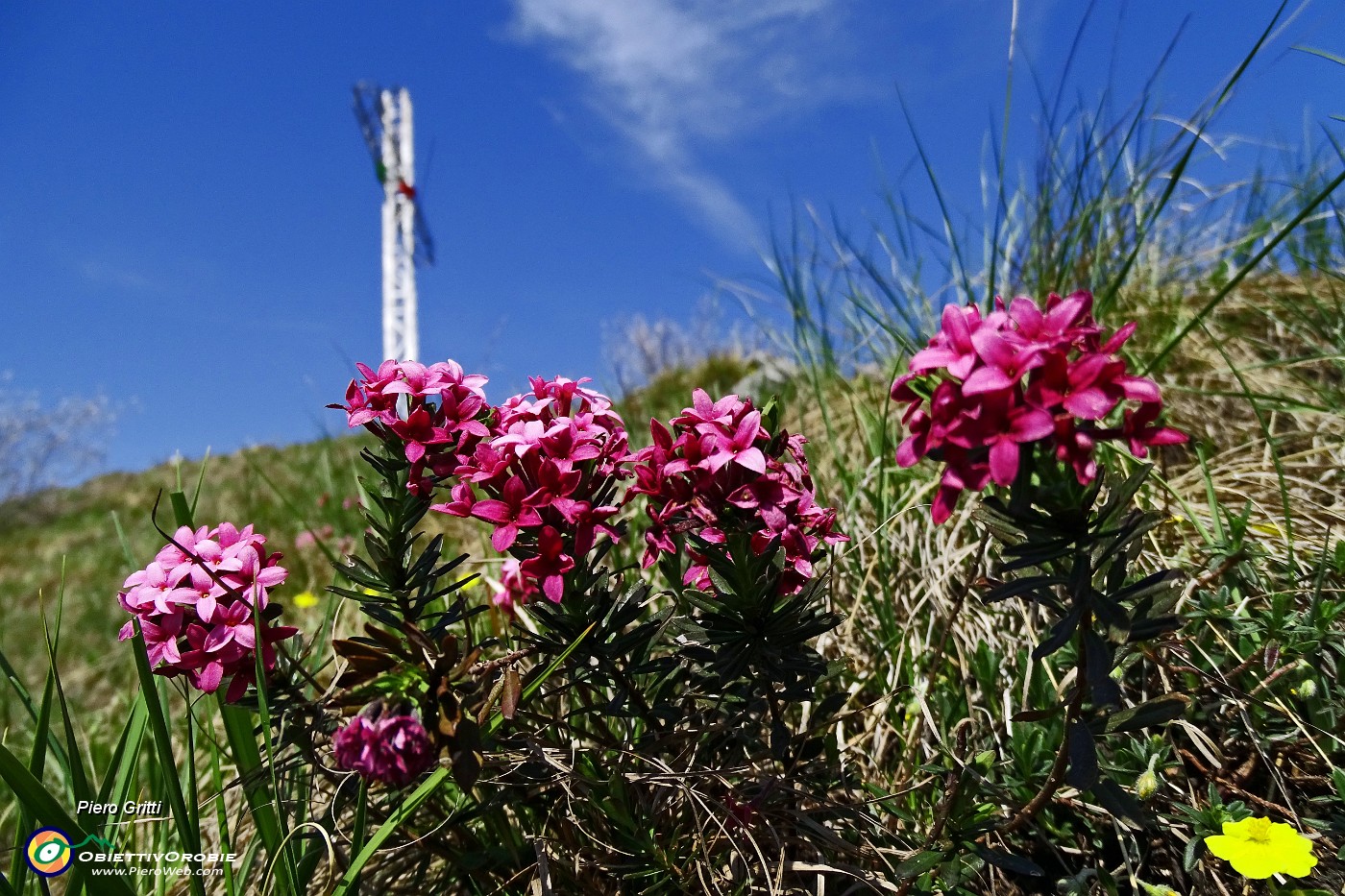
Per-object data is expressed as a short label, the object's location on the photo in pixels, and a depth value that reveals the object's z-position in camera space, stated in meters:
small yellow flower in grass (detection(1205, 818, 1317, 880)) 0.25
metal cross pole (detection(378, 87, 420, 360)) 12.17
